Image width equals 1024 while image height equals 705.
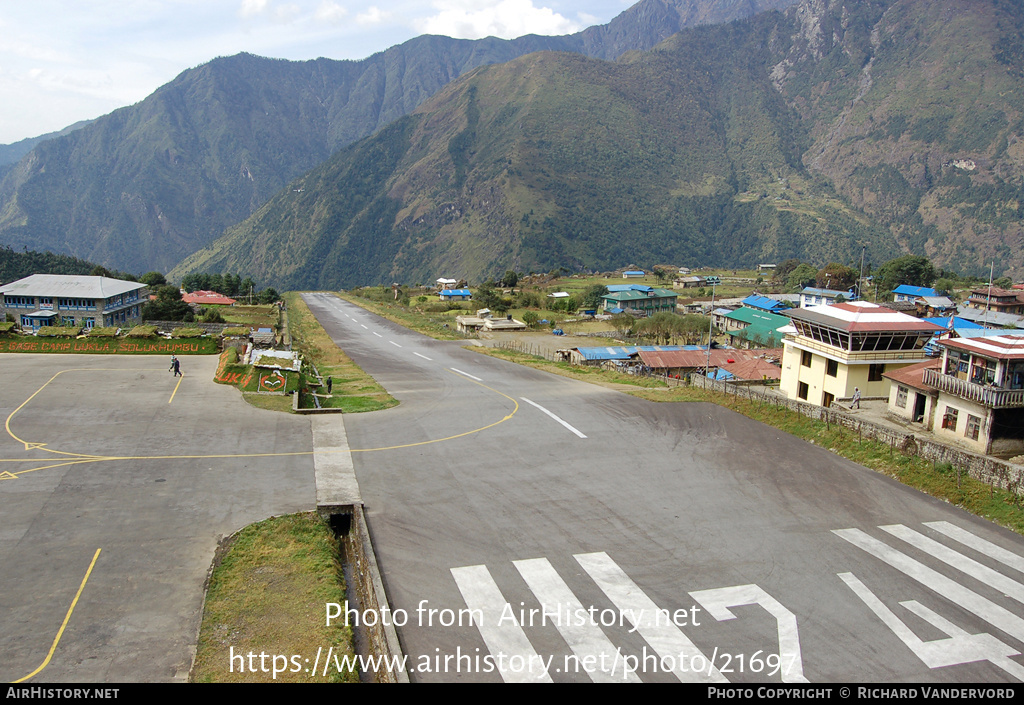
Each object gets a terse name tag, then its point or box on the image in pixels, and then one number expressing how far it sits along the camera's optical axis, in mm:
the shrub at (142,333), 46219
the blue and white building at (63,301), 70688
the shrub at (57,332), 45662
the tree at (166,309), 80562
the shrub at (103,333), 46156
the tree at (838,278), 132375
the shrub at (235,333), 53350
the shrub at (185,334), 48844
